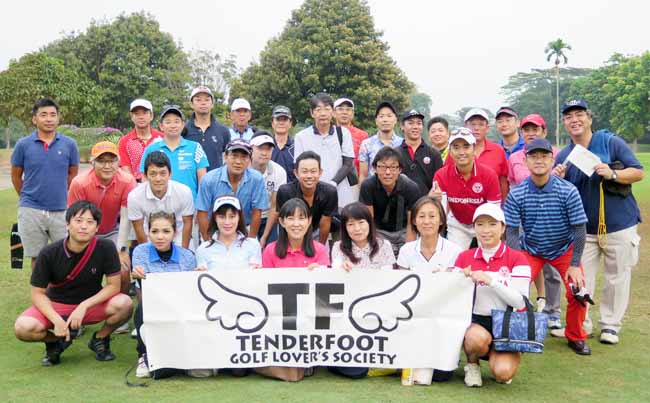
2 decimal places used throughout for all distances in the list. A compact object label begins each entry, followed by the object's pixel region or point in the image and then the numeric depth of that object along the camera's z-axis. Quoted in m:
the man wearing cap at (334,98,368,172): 8.20
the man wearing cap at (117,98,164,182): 7.16
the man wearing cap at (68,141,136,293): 6.00
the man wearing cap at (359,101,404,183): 7.30
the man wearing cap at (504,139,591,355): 5.52
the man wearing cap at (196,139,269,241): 6.02
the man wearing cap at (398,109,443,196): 6.70
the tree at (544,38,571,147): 78.75
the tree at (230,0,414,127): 36.28
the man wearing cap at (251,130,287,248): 6.51
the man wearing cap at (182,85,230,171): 7.35
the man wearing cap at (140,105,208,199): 6.65
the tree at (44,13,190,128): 42.88
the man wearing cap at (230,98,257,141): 7.96
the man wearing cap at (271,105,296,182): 7.41
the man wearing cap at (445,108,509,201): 6.57
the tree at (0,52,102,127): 19.94
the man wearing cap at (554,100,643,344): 5.90
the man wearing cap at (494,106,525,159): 7.18
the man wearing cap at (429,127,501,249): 5.84
